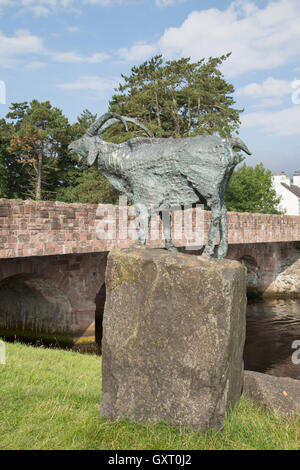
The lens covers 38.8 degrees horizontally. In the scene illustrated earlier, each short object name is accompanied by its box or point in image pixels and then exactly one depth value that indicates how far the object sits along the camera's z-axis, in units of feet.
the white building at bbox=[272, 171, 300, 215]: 115.07
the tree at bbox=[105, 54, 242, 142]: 71.05
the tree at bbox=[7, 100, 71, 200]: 84.28
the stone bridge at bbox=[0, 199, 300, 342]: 29.01
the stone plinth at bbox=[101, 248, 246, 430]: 10.86
